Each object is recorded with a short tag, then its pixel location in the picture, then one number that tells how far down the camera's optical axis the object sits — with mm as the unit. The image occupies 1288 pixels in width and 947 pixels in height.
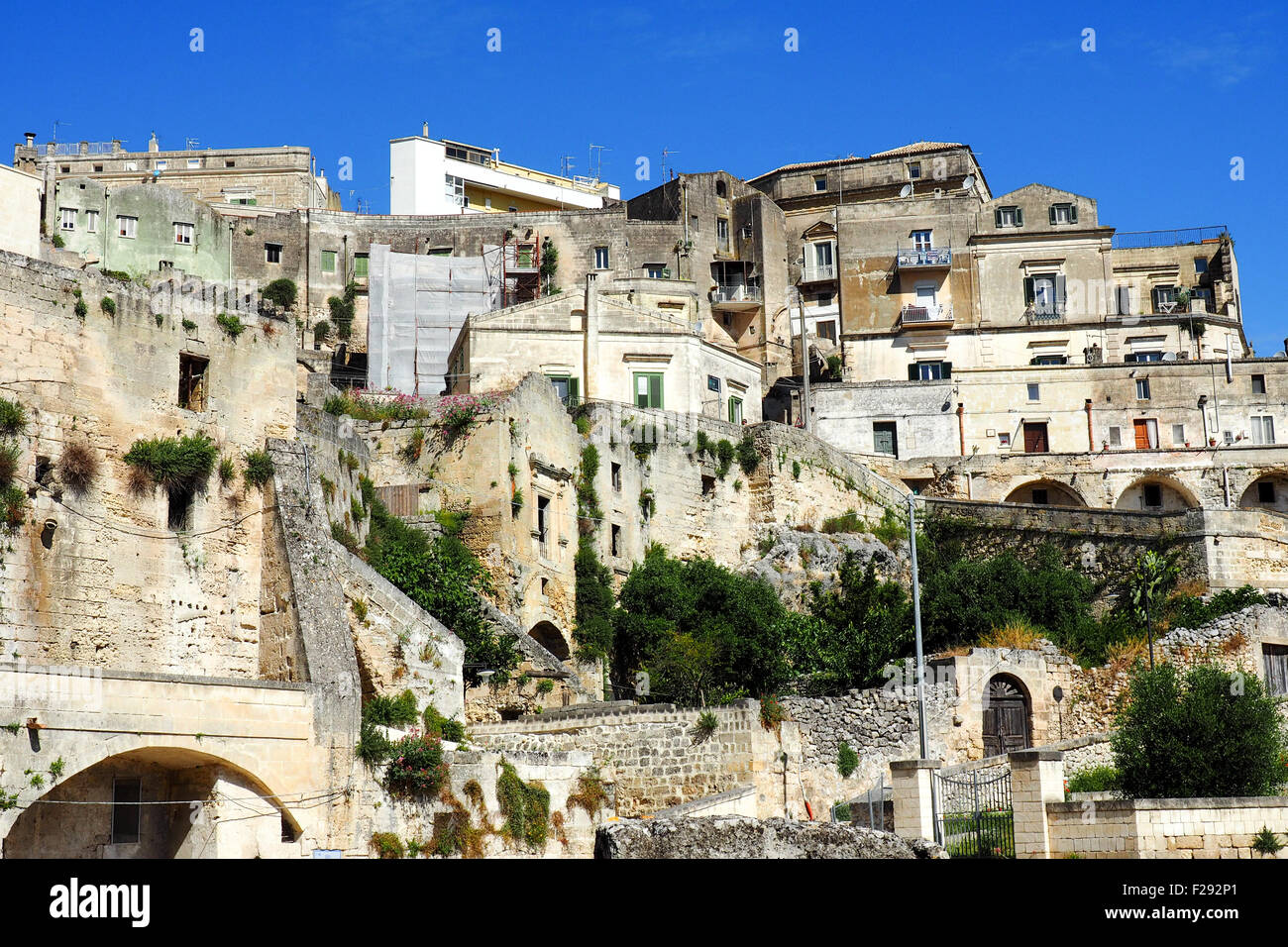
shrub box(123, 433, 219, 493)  26234
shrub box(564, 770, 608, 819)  25547
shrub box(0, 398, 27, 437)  24547
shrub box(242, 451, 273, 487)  27672
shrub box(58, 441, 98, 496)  25281
